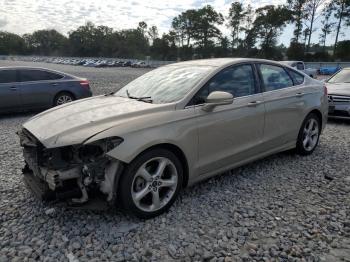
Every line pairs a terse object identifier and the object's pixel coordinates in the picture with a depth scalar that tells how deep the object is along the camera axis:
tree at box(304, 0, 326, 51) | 56.22
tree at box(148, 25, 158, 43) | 114.71
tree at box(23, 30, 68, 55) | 134.38
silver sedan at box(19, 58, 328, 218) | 3.08
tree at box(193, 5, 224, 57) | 85.56
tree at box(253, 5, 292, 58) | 63.12
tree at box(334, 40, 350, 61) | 49.28
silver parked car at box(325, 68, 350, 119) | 7.93
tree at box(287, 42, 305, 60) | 54.50
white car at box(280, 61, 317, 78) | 20.85
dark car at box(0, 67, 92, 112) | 8.80
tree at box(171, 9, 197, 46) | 90.00
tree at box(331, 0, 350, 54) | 52.03
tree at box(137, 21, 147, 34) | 115.32
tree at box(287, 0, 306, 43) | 57.09
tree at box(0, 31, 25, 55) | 126.08
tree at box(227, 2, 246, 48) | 77.38
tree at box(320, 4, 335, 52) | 54.32
